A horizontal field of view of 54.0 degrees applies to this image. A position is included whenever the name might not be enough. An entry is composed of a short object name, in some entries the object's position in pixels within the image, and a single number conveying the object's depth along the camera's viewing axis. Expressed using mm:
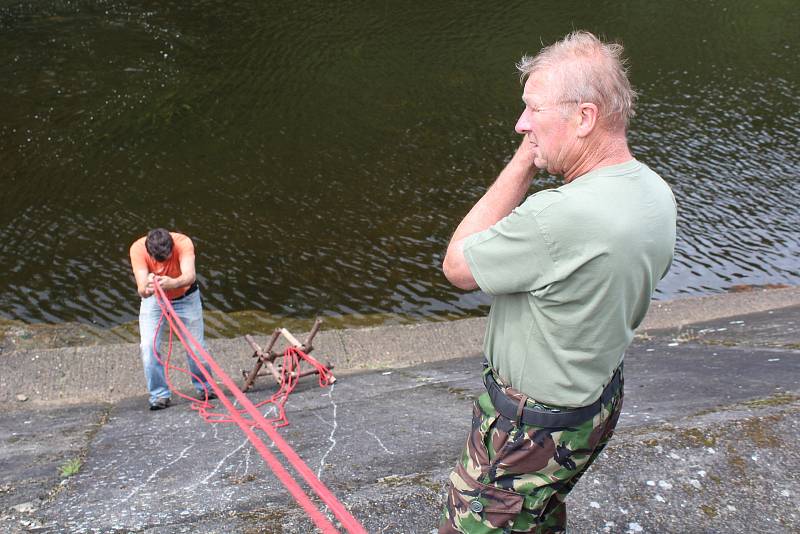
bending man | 6086
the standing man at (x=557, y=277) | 2107
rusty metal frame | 6568
